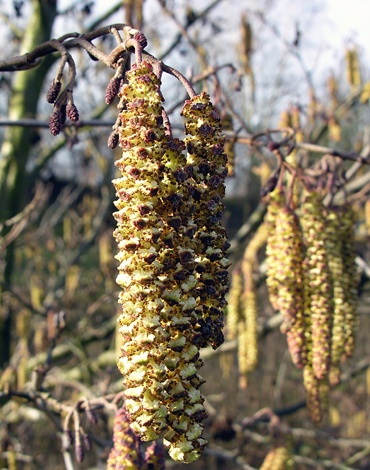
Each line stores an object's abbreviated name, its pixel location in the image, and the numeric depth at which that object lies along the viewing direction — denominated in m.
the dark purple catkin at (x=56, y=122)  0.15
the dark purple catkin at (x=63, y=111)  0.16
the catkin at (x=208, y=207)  0.14
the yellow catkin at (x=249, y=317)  0.32
